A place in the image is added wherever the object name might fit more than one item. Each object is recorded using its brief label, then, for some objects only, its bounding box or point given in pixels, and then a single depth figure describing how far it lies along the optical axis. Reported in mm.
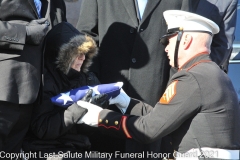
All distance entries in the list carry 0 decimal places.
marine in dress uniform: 6125
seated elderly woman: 6629
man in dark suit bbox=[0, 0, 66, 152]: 6152
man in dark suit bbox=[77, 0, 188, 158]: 7914
